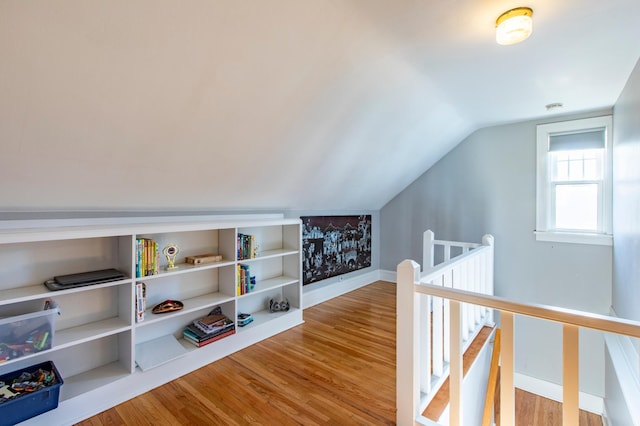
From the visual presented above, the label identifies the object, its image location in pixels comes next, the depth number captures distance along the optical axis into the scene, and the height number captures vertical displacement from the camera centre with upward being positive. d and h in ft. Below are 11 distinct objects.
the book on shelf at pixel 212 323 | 8.21 -3.19
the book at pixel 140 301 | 6.82 -2.07
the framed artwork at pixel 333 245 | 12.35 -1.63
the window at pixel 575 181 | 10.38 +0.99
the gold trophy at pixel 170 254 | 7.71 -1.11
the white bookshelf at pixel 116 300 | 5.81 -2.22
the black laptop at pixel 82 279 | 5.79 -1.38
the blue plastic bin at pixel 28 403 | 4.98 -3.33
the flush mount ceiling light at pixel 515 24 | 5.19 +3.28
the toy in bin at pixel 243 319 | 9.16 -3.40
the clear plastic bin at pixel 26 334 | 5.22 -2.22
